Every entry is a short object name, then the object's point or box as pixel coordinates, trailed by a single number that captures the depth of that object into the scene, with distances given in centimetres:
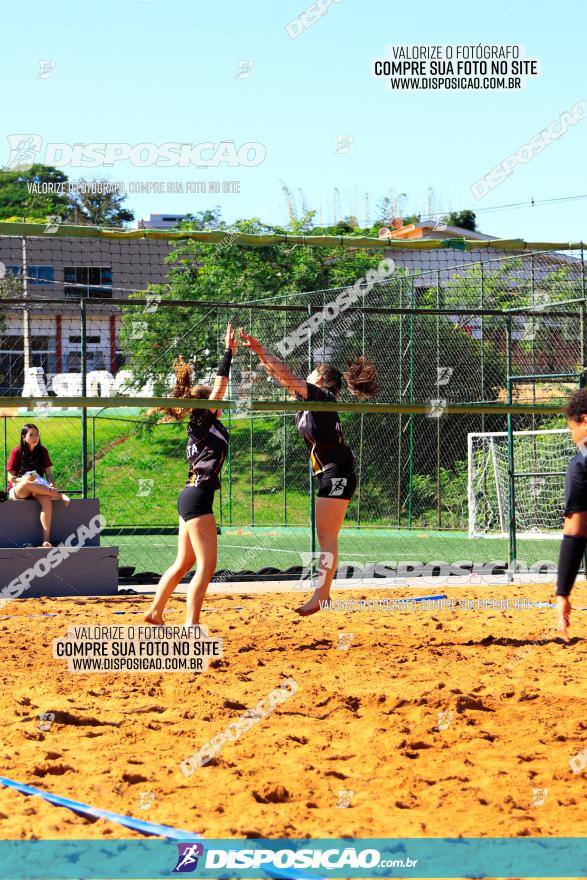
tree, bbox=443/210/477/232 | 5600
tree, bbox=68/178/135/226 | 5875
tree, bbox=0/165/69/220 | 5578
